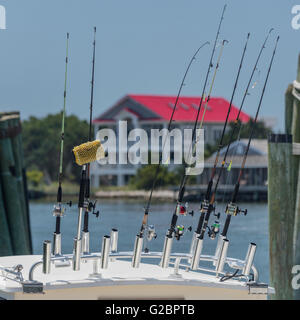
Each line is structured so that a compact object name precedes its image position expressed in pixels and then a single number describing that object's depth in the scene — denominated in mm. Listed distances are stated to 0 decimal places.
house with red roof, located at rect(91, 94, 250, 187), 74848
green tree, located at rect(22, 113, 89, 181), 78439
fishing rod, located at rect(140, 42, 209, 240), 13019
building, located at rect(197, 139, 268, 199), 67464
